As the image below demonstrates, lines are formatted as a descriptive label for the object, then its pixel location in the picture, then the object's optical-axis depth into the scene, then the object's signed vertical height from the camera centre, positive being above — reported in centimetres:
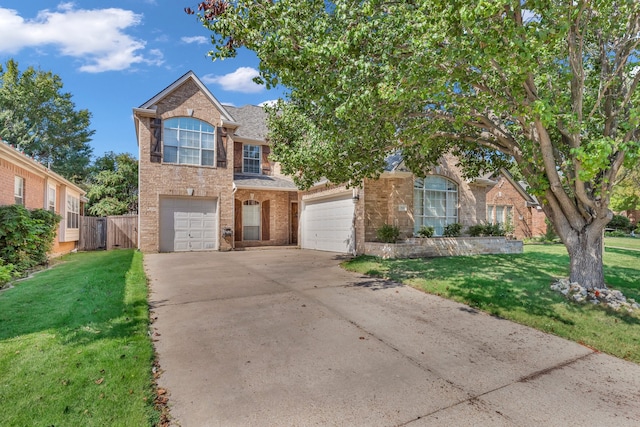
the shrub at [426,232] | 1311 -40
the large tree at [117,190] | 2300 +241
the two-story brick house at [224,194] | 1330 +127
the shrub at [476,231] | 1467 -42
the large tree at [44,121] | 2811 +927
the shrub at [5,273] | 658 -100
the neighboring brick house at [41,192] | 959 +122
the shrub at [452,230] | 1402 -35
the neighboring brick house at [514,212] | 2245 +65
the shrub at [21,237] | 852 -36
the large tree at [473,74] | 482 +253
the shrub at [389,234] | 1234 -44
